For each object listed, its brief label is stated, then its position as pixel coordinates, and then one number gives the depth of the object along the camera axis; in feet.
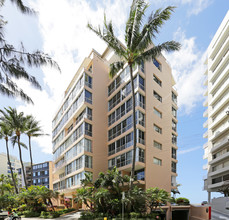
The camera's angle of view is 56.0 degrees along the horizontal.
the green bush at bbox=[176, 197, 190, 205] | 102.08
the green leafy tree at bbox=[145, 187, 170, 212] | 67.97
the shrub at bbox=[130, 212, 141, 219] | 60.19
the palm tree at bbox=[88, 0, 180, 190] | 66.03
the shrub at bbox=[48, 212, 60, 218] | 85.22
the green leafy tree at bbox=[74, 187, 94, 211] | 71.56
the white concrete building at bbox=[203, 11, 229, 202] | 131.31
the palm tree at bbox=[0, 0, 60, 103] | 39.63
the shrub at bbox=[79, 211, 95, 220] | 68.14
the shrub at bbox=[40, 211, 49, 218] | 85.31
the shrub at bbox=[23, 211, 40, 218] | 91.08
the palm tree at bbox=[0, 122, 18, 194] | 134.99
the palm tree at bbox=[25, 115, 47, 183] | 140.26
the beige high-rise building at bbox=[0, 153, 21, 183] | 347.93
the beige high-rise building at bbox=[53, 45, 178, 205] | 96.73
